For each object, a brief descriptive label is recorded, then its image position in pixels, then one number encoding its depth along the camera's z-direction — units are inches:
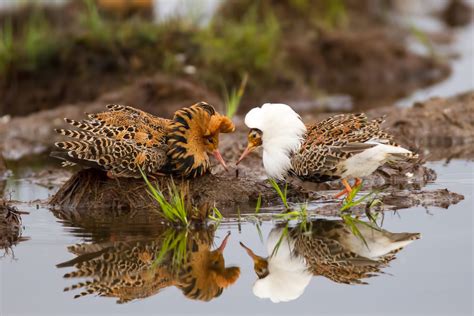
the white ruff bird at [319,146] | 413.4
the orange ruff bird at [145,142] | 418.6
